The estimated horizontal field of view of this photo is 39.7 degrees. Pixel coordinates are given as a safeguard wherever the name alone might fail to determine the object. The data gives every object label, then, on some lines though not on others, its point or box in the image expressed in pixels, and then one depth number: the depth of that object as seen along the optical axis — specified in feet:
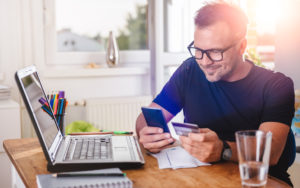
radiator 10.58
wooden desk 3.79
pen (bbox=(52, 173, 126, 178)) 3.49
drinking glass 3.09
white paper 4.31
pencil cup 5.42
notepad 3.28
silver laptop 3.97
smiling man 4.96
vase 10.96
